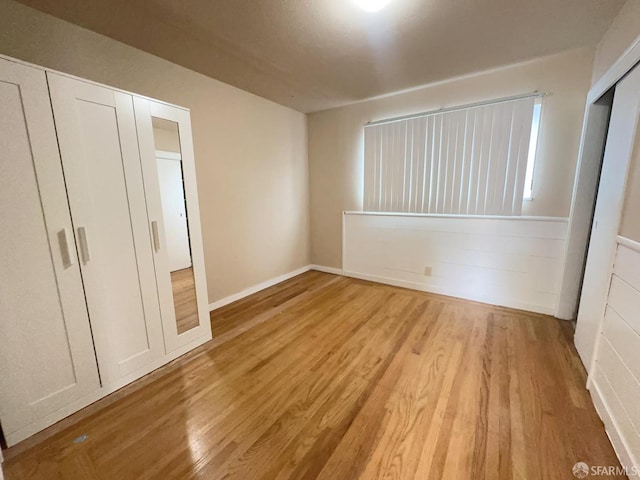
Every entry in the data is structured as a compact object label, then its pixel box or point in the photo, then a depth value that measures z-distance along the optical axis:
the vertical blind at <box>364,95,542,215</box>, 2.60
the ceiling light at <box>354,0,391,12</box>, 1.61
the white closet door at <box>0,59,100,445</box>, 1.28
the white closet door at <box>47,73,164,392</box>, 1.48
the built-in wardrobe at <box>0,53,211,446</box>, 1.31
